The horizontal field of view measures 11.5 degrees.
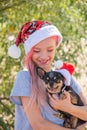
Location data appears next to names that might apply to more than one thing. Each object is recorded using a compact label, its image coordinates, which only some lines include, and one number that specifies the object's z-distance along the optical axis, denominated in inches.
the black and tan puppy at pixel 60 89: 95.2
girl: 95.6
